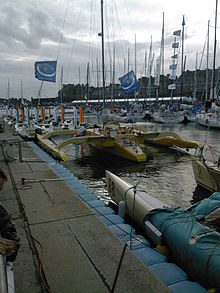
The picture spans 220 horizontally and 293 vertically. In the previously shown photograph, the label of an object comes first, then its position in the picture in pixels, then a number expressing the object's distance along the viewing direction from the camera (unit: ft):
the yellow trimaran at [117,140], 44.13
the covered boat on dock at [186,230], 11.98
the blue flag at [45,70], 54.70
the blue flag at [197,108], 131.03
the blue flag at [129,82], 84.10
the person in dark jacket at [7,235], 7.02
